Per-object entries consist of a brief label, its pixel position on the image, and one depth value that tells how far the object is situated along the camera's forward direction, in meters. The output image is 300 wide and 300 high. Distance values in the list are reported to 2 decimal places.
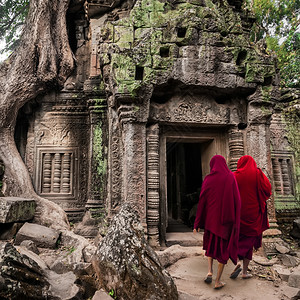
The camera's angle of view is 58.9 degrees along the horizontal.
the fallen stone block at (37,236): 4.16
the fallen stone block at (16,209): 4.21
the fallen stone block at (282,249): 3.96
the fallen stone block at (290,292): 2.76
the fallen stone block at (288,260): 3.74
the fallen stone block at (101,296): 2.18
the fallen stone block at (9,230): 4.29
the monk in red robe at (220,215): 2.85
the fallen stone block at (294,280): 3.02
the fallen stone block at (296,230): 5.38
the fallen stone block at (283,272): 3.26
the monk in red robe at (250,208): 3.15
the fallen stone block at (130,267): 2.31
